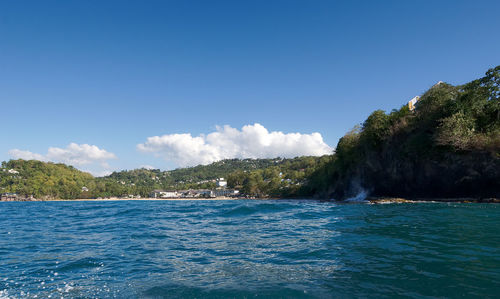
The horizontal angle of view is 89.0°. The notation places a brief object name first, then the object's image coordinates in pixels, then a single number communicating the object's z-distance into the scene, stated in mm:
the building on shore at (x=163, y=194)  170488
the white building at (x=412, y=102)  58531
